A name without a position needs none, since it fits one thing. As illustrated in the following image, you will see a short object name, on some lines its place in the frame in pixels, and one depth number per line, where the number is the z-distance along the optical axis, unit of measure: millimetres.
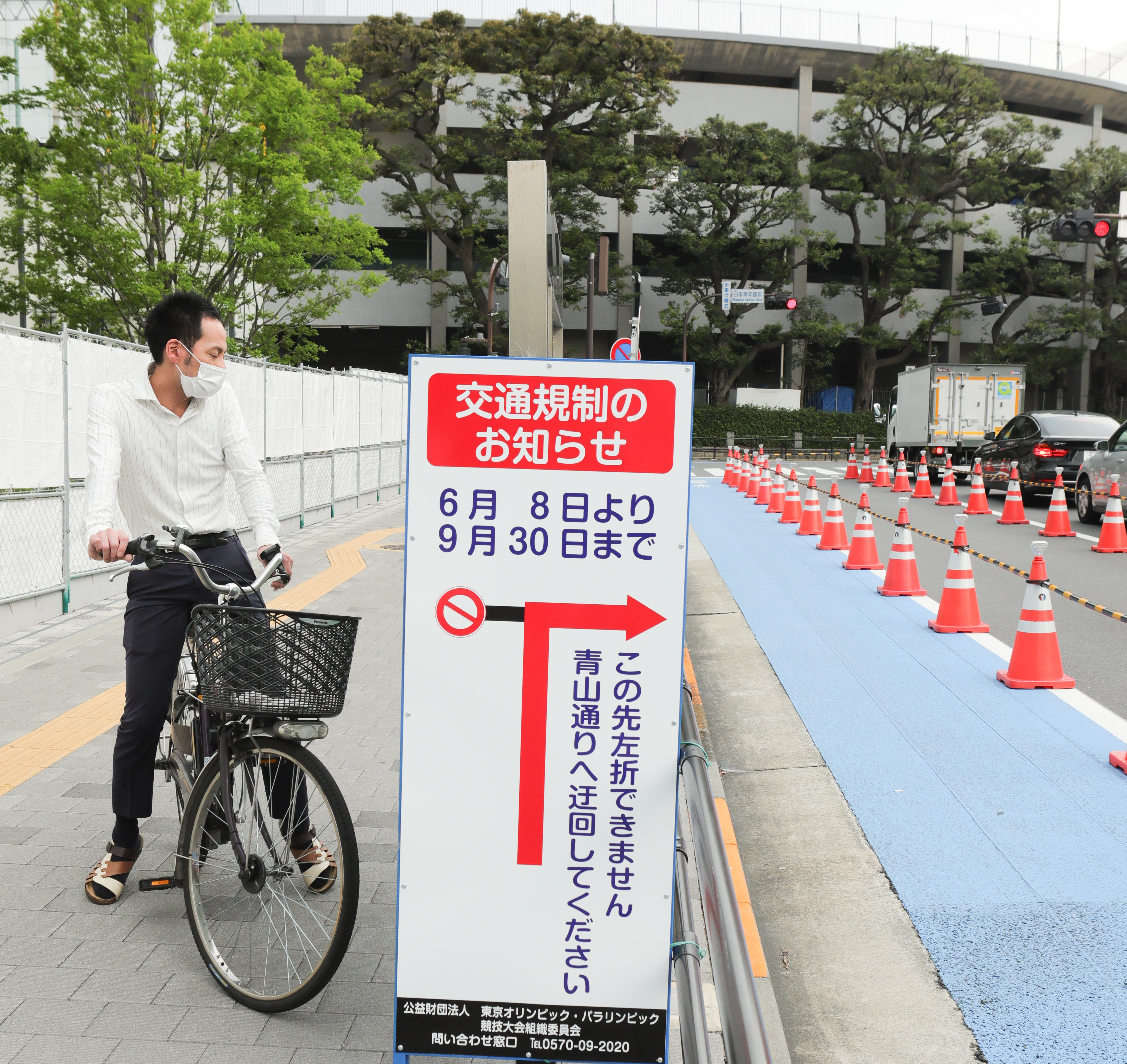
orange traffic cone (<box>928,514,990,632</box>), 8836
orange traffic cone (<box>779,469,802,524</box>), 17469
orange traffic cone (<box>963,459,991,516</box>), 19359
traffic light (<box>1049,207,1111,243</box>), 23156
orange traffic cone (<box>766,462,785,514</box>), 19531
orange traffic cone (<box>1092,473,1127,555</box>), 14047
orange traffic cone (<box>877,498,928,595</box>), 10555
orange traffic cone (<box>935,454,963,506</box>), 21234
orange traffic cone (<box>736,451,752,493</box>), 24844
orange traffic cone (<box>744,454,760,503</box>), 22922
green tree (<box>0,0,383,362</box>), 19141
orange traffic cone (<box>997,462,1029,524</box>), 17578
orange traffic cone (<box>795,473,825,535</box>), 15688
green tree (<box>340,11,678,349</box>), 41312
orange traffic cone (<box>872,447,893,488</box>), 27828
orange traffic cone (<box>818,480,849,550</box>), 13930
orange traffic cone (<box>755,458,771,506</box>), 21344
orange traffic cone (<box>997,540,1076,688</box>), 7098
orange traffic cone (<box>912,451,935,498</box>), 23578
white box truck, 28594
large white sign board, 2520
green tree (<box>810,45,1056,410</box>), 46531
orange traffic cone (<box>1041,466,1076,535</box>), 15672
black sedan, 19719
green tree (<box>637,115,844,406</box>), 46062
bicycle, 2975
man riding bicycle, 3658
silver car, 15773
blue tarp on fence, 53906
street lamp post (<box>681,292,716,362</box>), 44844
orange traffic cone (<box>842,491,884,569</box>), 12250
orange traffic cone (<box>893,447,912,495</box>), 25734
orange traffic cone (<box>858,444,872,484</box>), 29500
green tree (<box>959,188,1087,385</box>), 48938
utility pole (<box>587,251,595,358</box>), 22922
